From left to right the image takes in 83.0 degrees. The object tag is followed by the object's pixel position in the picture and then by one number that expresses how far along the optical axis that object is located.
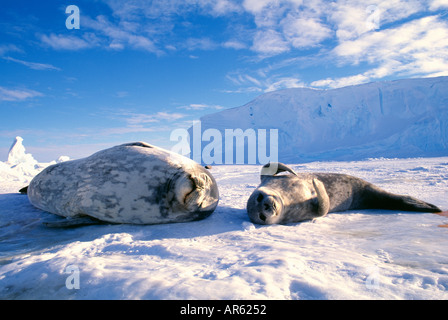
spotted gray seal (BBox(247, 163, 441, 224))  2.67
